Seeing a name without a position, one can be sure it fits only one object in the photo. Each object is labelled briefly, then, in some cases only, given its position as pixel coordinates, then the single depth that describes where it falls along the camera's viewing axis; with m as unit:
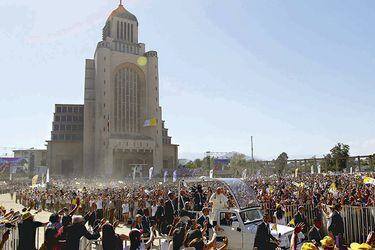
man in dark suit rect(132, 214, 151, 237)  9.56
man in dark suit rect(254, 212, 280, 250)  8.07
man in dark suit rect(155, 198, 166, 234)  13.91
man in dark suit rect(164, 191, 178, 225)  13.96
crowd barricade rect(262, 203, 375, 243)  12.34
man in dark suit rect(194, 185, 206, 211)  15.34
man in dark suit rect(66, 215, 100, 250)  7.45
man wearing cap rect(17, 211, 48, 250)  7.95
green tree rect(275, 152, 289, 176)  72.56
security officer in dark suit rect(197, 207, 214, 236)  10.57
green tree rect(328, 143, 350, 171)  66.94
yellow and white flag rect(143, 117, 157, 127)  75.65
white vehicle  10.12
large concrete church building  74.25
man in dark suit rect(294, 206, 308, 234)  11.86
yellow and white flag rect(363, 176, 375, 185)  18.73
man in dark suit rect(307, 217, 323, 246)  8.72
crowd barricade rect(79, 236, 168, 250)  9.13
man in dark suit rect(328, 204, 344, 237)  9.84
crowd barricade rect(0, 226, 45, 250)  9.67
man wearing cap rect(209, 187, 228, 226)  12.59
